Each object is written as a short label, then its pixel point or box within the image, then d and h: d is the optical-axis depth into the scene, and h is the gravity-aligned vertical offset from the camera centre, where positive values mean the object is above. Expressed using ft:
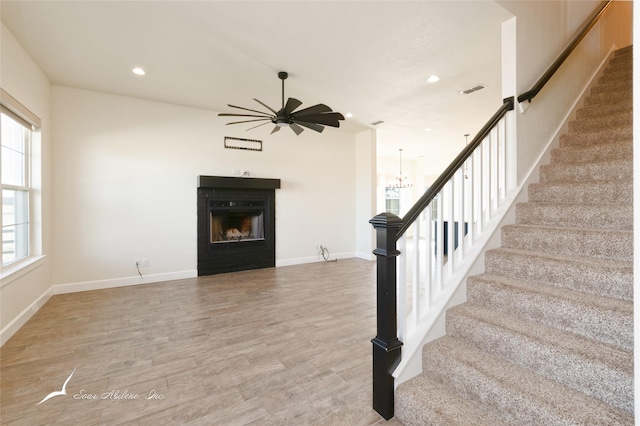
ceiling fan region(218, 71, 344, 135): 11.03 +3.74
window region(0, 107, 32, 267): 9.68 +0.98
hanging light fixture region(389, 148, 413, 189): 34.17 +3.40
